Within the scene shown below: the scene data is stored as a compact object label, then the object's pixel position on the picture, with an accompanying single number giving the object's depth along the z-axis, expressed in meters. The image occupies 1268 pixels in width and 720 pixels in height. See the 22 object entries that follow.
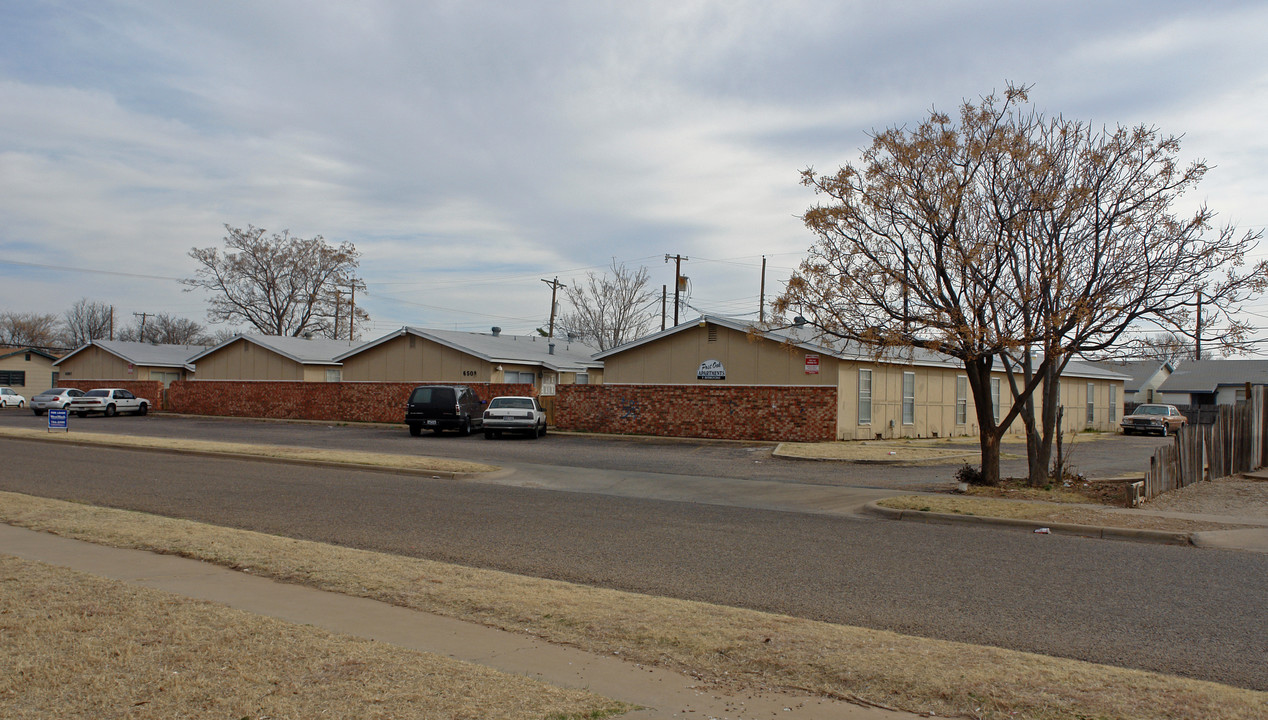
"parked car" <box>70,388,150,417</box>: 44.53
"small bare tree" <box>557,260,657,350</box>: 66.00
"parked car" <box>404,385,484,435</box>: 31.03
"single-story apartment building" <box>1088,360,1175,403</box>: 65.25
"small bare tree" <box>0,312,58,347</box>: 99.19
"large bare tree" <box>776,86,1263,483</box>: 15.16
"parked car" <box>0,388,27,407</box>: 57.83
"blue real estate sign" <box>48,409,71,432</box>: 28.47
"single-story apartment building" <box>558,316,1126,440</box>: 28.17
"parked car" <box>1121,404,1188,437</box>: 40.66
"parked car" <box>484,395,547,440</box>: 29.67
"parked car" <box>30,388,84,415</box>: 44.12
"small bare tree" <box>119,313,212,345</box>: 102.25
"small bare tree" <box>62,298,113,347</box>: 100.25
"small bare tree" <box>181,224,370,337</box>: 67.38
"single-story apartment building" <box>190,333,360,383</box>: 45.56
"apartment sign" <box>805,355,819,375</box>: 28.12
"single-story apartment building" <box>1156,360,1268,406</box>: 60.56
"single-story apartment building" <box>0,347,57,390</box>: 64.94
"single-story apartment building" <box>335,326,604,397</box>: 38.28
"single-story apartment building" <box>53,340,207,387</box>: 52.41
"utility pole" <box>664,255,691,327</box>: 51.16
